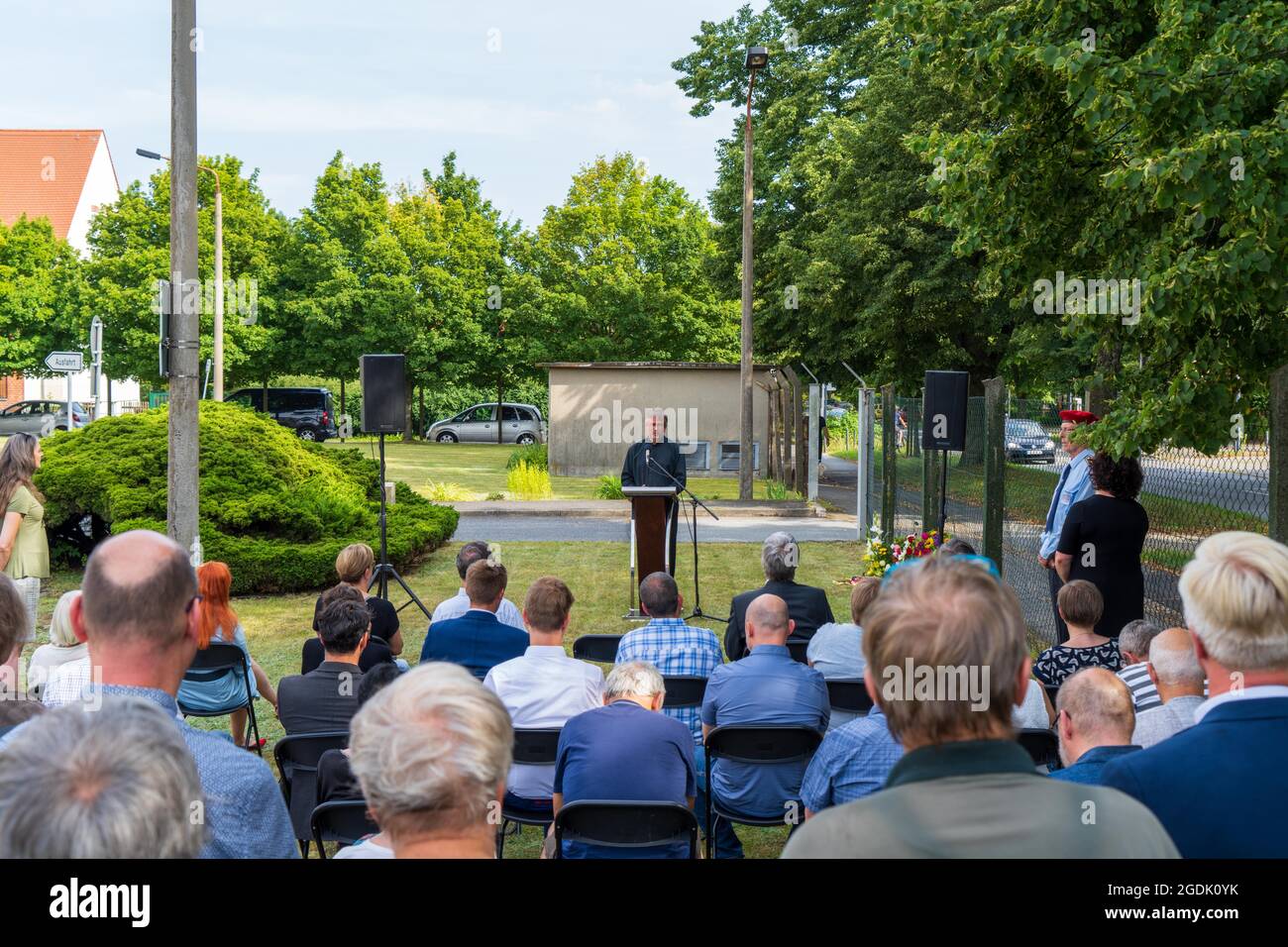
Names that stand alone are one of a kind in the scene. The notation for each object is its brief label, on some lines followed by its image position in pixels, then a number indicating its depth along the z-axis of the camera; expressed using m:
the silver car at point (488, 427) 43.53
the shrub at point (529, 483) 22.22
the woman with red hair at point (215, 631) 6.18
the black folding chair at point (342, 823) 3.98
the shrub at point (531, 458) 28.00
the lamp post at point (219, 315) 26.75
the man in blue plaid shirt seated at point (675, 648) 5.71
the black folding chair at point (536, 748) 4.70
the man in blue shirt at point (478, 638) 5.98
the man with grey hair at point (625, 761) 4.06
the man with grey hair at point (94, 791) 1.74
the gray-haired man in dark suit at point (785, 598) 6.50
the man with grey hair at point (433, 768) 2.13
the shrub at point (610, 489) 22.08
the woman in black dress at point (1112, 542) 6.76
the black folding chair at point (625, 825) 3.92
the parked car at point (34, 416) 39.78
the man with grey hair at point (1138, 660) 4.46
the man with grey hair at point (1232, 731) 2.27
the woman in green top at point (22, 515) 7.73
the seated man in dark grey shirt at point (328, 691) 5.14
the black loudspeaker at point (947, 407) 9.59
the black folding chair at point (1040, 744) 4.45
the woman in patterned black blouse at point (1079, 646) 5.25
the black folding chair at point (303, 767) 4.68
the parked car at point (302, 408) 42.44
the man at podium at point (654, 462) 10.89
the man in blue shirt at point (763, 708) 4.74
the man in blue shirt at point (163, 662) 2.61
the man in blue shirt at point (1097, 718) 3.21
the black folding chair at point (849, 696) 5.29
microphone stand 10.42
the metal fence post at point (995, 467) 8.98
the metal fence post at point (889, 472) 13.99
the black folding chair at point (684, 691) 5.45
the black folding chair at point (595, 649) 6.47
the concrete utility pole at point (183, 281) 9.34
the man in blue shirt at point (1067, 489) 7.76
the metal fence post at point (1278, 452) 5.31
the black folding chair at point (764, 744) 4.60
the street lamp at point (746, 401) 21.81
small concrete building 28.98
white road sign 19.33
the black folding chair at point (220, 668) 6.06
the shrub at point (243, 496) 11.77
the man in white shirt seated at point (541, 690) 4.80
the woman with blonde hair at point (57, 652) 5.32
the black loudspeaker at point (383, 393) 10.38
